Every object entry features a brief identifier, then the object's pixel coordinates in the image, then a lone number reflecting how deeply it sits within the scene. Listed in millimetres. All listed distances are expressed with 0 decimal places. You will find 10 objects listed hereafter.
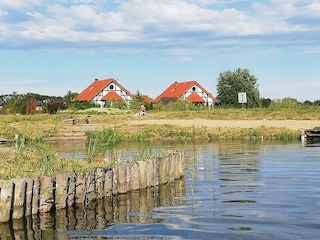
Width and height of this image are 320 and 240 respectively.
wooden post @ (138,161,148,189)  14844
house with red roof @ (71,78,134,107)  92688
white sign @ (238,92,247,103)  67369
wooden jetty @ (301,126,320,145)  37009
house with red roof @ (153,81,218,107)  96750
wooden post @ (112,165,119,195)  13736
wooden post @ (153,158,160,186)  15480
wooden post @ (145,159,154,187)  15060
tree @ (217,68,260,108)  93688
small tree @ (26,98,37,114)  71325
